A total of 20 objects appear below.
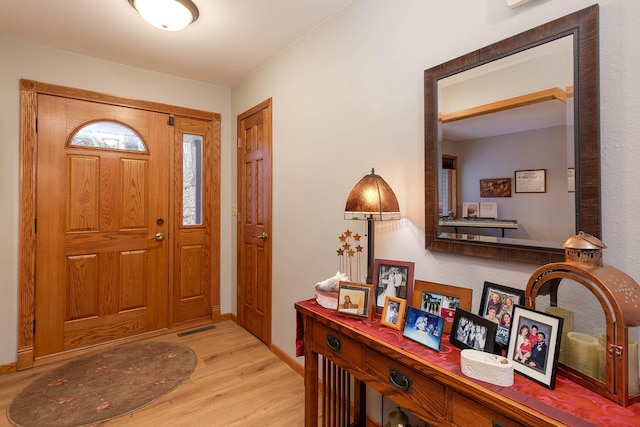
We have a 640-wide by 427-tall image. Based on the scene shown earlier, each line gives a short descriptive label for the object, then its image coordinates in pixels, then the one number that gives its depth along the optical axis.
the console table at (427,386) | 0.77
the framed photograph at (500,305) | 1.04
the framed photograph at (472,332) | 0.99
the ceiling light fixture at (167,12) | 1.87
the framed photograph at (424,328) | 1.08
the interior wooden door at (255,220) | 2.80
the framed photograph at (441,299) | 1.20
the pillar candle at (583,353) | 0.87
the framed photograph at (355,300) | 1.36
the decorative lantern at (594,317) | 0.79
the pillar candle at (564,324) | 0.93
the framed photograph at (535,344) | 0.85
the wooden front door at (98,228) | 2.59
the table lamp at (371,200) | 1.44
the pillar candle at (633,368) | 0.81
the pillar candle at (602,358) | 0.84
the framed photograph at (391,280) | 1.38
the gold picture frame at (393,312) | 1.25
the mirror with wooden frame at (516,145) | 1.03
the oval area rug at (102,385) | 1.94
